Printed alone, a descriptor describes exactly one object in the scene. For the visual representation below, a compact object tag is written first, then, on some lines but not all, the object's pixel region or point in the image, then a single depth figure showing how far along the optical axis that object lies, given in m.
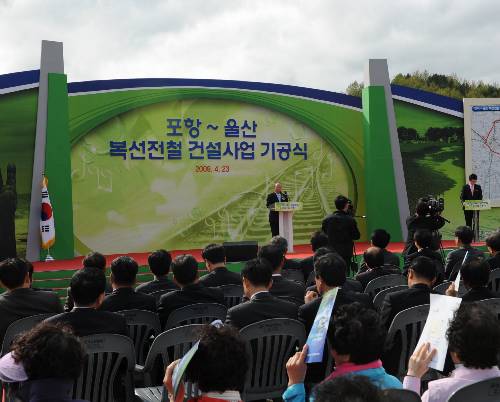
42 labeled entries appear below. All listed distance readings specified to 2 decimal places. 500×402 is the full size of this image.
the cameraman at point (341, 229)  7.16
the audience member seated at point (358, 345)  2.02
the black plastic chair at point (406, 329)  3.19
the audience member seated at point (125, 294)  3.69
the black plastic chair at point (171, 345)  2.91
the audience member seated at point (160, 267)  4.47
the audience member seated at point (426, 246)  5.22
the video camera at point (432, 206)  6.74
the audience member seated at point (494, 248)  5.04
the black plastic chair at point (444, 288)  4.18
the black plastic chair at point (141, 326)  3.48
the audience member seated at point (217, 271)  4.65
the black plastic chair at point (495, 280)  4.80
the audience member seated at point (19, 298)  3.49
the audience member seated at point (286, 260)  5.45
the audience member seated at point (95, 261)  4.92
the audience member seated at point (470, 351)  2.04
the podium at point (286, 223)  10.58
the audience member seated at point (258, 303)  3.14
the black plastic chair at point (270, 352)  2.98
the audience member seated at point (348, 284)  4.02
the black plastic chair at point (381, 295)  3.91
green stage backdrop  11.43
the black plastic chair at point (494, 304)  3.40
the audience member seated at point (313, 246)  5.82
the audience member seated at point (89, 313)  2.97
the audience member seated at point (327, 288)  3.15
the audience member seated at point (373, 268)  4.86
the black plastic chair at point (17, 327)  3.22
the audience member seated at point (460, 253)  5.17
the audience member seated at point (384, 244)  5.54
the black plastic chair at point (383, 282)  4.66
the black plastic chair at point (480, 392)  1.96
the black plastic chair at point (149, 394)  2.79
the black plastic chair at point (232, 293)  4.50
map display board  13.60
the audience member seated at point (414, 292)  3.43
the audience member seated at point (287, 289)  3.96
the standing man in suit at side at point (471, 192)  11.66
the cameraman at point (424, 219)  6.72
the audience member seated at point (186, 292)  3.78
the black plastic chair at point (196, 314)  3.57
